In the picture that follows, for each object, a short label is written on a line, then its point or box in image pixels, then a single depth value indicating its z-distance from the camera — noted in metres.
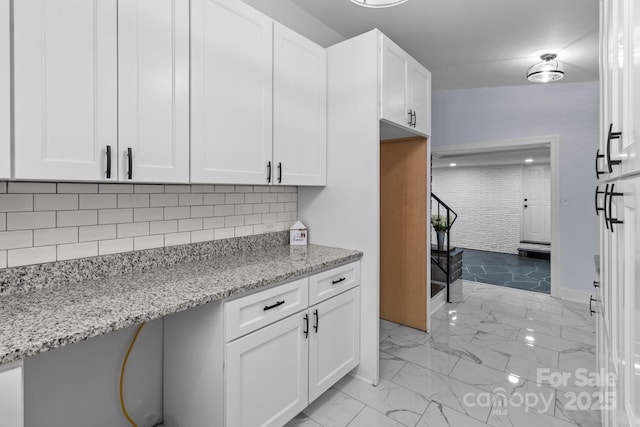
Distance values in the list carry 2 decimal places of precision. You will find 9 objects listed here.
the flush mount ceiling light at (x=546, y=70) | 3.34
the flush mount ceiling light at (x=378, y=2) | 1.87
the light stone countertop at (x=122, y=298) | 1.00
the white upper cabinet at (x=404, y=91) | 2.29
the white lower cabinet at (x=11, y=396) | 0.91
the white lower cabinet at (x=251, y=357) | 1.49
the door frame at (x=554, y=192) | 4.15
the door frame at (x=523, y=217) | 8.10
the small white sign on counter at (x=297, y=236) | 2.53
